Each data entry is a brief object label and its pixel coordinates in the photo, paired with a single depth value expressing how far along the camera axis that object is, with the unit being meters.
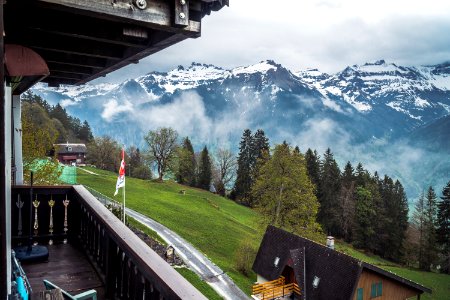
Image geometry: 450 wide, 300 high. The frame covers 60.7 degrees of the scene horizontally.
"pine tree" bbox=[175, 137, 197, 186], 73.50
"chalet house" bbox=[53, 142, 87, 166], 76.50
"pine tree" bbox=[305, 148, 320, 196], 65.62
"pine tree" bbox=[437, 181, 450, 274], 58.12
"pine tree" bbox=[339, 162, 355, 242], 60.34
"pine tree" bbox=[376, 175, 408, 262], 59.45
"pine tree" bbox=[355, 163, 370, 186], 66.51
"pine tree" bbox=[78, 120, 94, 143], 93.32
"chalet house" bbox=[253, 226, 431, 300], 22.39
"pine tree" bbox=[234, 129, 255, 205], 70.95
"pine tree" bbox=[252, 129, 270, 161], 75.94
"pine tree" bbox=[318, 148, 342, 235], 61.12
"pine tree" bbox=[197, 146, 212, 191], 75.19
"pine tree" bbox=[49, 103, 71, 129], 86.00
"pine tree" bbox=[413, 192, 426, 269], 57.59
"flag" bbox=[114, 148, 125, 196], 23.89
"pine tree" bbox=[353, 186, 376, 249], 59.12
